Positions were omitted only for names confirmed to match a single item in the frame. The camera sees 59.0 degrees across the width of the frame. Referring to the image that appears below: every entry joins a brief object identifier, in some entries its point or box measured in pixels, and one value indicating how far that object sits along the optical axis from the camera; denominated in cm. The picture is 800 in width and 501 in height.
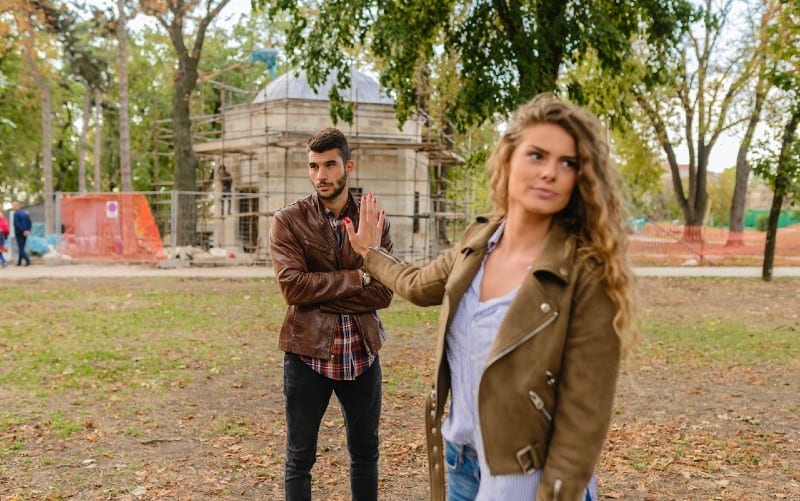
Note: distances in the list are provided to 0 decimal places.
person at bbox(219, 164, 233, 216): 3020
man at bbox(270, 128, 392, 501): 345
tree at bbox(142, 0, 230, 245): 2773
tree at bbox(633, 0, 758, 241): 2808
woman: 196
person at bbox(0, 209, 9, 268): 2189
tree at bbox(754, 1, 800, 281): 1425
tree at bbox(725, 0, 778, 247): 2314
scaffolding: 2598
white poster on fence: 2391
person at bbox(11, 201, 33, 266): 2222
